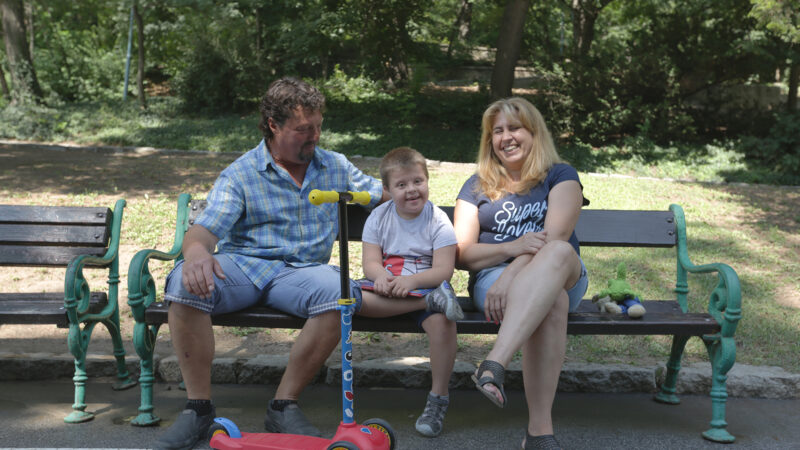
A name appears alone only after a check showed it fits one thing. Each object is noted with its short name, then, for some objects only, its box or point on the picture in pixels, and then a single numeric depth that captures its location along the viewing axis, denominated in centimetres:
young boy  332
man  324
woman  310
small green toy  354
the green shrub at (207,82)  1642
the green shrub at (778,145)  1221
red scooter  270
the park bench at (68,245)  384
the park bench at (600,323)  336
